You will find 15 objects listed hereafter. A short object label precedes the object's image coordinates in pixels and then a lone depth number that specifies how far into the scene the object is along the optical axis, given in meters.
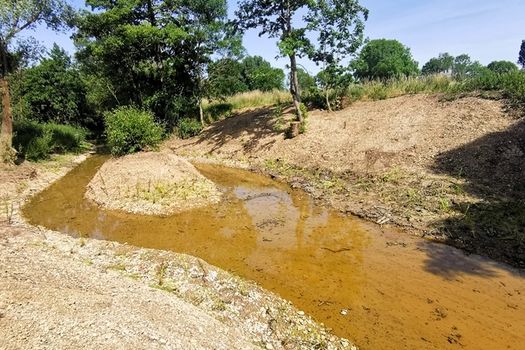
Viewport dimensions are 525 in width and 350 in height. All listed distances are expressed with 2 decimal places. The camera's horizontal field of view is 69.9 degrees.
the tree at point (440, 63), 83.69
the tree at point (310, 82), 19.59
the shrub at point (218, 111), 25.31
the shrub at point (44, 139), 16.41
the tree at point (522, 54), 70.12
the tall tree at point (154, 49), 20.41
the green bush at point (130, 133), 14.52
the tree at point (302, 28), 17.66
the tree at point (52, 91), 24.25
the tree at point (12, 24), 13.52
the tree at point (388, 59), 56.38
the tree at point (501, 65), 72.00
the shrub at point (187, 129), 23.25
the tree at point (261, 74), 18.03
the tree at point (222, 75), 23.69
